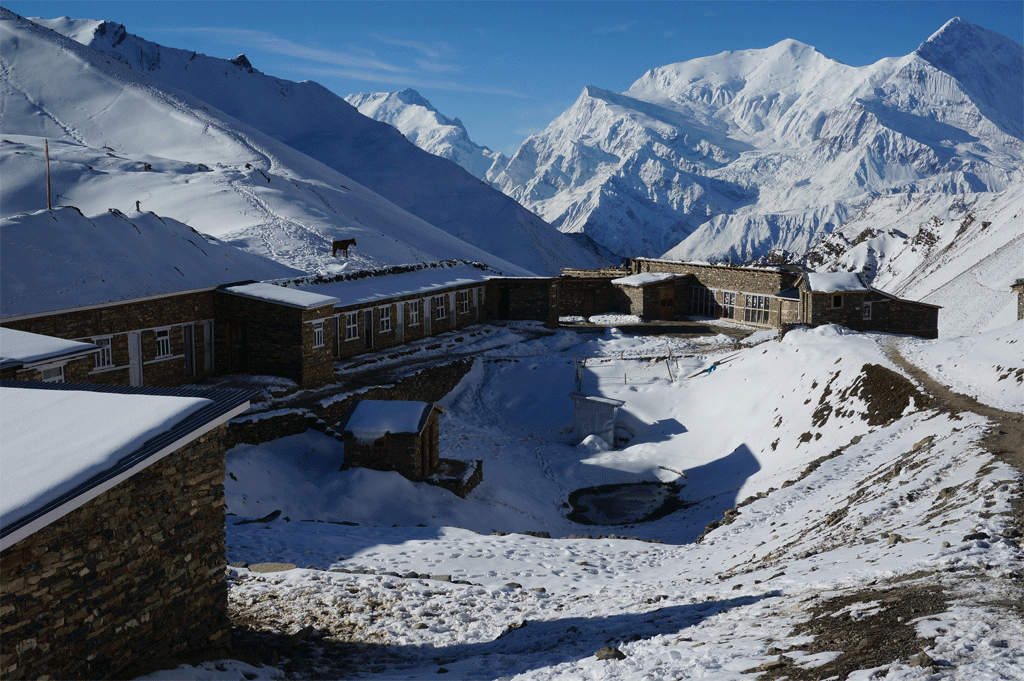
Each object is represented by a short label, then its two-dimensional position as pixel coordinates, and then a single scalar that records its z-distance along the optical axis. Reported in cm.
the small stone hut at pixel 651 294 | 5006
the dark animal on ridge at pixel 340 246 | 5534
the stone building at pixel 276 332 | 3195
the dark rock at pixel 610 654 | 1094
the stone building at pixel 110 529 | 880
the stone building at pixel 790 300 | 3756
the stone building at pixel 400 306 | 3875
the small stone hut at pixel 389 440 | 2578
